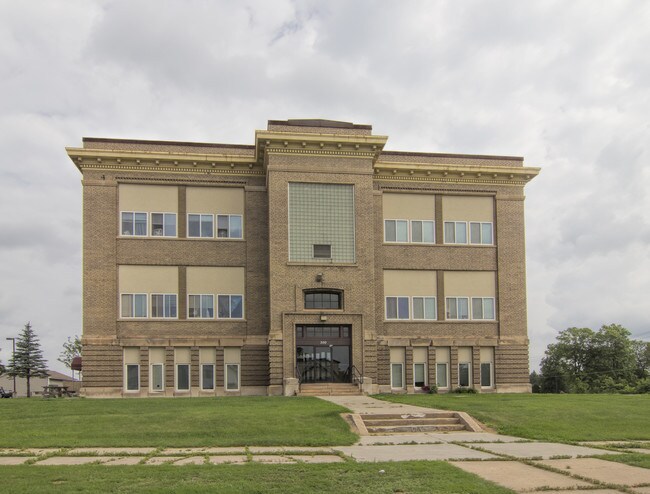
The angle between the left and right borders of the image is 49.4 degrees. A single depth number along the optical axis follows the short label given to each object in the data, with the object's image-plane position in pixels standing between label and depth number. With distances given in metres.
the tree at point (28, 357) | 76.25
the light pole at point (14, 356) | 75.25
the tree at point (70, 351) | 78.16
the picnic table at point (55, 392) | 38.72
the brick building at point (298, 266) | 37.66
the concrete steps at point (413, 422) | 20.70
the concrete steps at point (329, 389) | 35.38
